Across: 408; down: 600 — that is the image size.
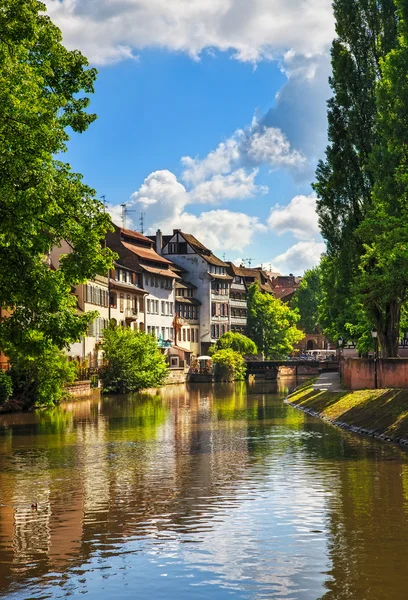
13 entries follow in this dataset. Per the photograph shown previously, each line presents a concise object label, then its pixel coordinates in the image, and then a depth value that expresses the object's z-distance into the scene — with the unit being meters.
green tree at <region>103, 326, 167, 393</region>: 83.06
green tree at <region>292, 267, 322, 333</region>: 185.04
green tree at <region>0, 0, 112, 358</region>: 25.23
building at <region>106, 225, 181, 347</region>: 112.56
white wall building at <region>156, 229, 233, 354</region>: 140.00
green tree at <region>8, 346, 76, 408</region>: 57.06
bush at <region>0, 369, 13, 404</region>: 54.91
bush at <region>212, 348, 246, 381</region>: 120.26
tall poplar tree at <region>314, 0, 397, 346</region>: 55.72
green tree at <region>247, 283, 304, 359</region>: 151.50
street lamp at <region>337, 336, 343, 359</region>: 81.22
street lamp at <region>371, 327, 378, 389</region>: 55.04
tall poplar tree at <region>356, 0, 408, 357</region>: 37.69
